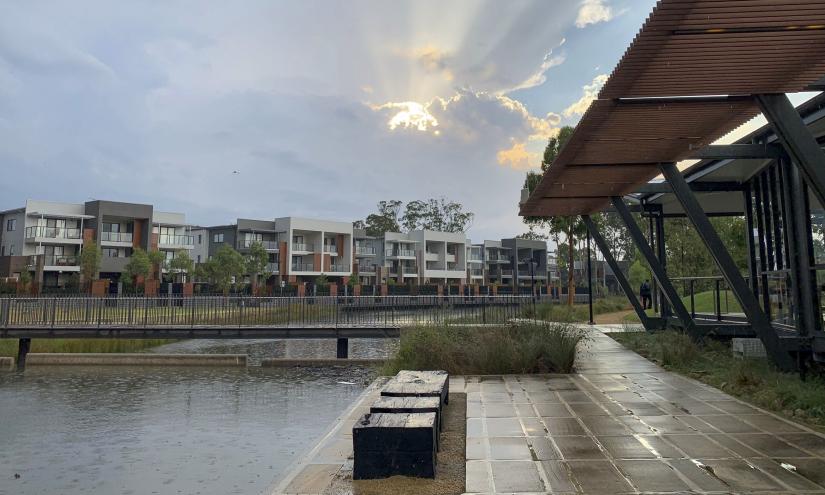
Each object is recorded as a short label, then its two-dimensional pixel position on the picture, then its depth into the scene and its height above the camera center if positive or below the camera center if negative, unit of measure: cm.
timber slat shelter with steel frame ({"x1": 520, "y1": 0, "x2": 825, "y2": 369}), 489 +226
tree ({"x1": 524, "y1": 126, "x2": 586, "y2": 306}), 2712 +386
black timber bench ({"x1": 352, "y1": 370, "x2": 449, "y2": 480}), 424 -119
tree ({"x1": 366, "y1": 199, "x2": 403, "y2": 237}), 9012 +1252
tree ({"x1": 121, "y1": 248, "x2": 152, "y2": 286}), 4812 +226
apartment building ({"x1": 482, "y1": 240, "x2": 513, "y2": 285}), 8938 +541
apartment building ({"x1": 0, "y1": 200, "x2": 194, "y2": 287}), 4844 +530
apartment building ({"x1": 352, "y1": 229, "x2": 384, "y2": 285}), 7269 +532
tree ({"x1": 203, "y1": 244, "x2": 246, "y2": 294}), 4925 +236
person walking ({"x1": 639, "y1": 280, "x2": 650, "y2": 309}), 2228 +24
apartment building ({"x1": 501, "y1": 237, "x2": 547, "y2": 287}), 8850 +638
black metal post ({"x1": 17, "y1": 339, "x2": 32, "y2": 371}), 1614 -173
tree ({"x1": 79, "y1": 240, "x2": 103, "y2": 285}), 4562 +265
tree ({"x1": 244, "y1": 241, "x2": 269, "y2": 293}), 5438 +337
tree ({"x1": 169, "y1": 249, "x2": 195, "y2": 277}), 5350 +290
